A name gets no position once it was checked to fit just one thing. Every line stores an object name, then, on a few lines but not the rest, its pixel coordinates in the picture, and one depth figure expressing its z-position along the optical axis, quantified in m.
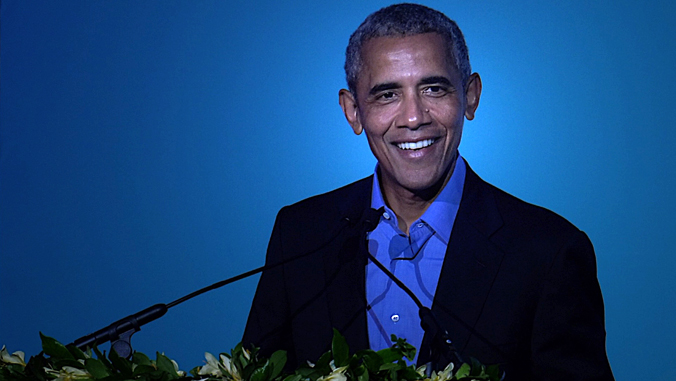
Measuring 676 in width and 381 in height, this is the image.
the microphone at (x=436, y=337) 4.21
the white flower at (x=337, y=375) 4.12
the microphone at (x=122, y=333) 4.21
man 4.49
